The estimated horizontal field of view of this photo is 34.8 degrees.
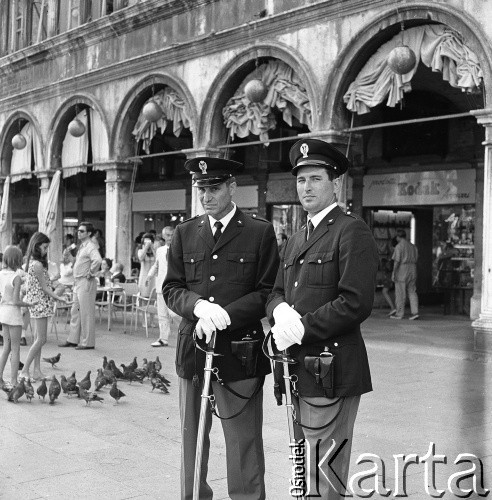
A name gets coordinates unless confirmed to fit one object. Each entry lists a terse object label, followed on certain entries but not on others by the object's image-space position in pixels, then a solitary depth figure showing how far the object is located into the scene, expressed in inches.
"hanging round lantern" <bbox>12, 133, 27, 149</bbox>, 818.8
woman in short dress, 335.3
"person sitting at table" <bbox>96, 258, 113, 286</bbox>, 587.5
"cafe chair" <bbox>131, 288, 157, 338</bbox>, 491.5
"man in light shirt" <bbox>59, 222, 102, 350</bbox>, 442.0
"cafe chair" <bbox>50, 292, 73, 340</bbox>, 505.5
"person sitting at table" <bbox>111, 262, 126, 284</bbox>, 595.3
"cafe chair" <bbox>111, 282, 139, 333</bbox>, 525.7
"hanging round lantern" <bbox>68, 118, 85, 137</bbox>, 706.2
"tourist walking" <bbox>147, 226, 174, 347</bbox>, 442.3
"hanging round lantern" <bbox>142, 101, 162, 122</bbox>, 623.2
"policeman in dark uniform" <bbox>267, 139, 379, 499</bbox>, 138.0
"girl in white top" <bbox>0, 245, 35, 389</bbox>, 315.3
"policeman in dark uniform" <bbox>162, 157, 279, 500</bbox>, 161.2
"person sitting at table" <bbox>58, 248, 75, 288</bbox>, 547.4
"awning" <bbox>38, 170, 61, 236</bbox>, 726.5
